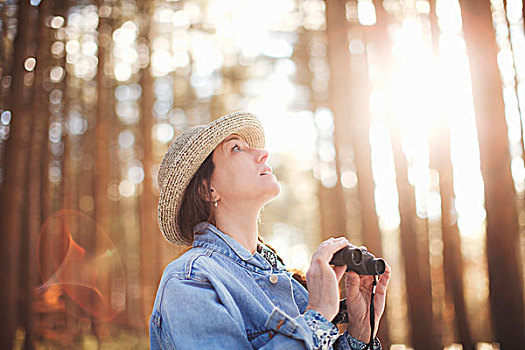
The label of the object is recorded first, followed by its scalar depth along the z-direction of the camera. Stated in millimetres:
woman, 857
